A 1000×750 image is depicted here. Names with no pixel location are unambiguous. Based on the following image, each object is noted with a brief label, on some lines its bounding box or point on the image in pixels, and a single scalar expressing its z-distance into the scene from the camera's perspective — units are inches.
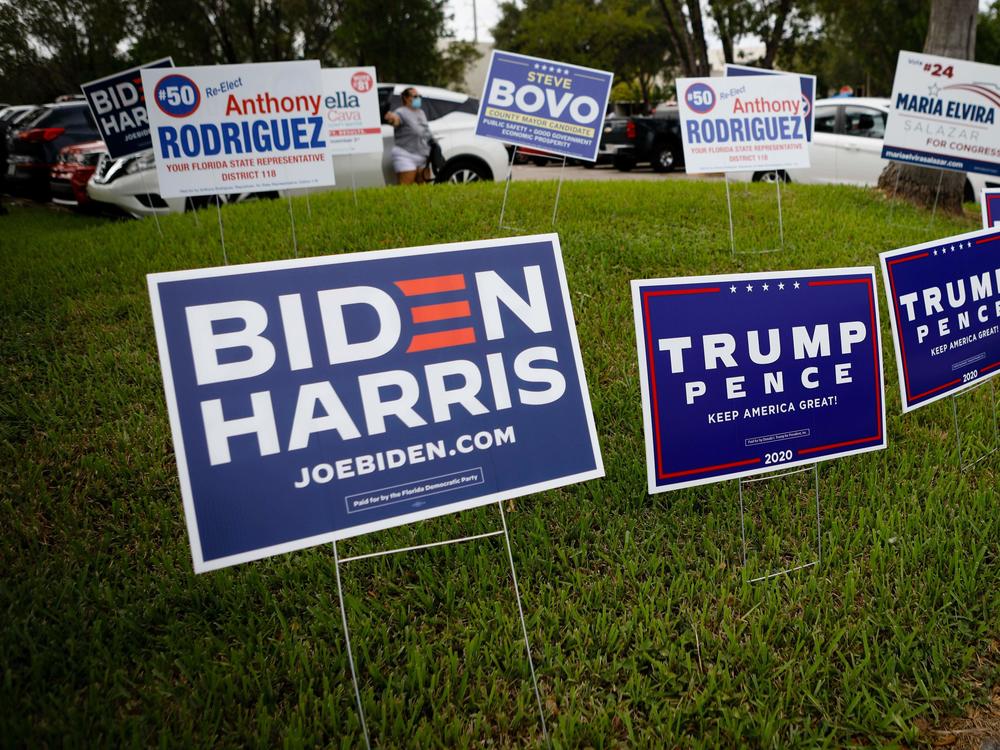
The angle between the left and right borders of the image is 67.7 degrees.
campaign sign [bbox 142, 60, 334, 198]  221.6
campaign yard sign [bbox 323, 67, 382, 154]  308.5
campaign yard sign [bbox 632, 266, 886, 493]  104.0
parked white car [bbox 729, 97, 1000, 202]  423.5
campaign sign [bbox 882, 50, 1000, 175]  289.3
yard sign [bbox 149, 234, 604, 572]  80.2
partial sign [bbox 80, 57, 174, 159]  279.0
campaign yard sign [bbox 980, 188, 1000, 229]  169.6
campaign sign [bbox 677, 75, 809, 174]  253.6
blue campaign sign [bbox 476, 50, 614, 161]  273.7
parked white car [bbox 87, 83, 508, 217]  382.6
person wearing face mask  397.1
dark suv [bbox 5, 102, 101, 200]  458.3
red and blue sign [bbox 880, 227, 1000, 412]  126.1
